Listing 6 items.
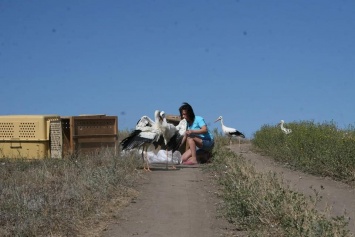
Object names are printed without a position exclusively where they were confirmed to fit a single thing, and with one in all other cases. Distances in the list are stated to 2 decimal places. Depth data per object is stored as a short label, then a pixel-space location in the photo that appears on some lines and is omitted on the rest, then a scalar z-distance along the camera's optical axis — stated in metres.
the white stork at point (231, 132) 21.44
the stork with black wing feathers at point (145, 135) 12.17
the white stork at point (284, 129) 19.56
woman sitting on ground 14.15
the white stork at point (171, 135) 12.48
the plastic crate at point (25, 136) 14.38
